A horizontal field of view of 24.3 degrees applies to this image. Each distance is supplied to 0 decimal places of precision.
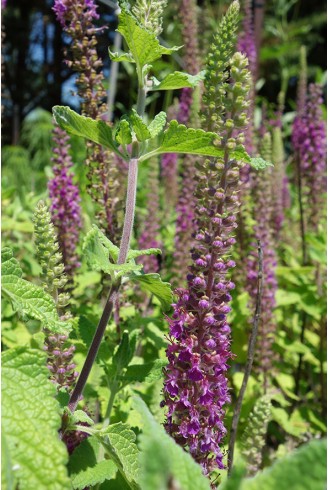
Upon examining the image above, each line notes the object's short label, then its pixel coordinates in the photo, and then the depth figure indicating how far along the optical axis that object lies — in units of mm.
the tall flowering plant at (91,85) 351
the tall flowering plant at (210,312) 252
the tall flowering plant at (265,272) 458
